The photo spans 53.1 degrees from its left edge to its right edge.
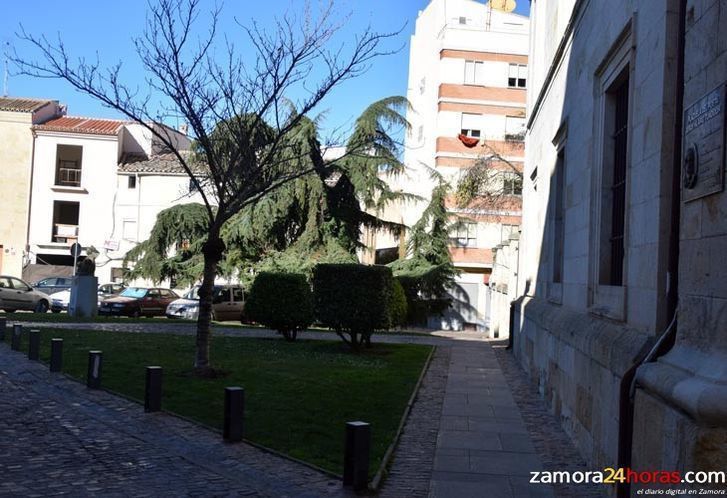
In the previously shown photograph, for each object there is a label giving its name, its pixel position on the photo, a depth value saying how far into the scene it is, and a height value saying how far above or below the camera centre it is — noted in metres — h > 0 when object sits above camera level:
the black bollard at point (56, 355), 11.21 -1.31
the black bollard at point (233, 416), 6.97 -1.31
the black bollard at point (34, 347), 12.48 -1.33
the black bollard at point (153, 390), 8.30 -1.32
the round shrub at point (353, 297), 15.42 -0.27
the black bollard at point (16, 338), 14.04 -1.35
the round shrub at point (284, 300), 18.00 -0.47
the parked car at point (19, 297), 27.14 -1.07
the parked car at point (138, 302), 29.64 -1.16
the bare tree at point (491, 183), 33.12 +5.12
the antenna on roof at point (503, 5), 43.39 +17.32
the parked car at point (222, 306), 29.25 -1.13
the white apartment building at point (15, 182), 40.66 +4.86
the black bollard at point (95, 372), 9.74 -1.34
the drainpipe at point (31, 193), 41.09 +4.31
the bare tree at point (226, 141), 11.15 +2.17
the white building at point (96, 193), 41.72 +4.63
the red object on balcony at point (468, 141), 38.34 +7.87
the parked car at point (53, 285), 33.44 -0.67
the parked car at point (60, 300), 29.81 -1.21
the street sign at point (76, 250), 27.34 +0.81
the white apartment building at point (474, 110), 38.56 +9.79
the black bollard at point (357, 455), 5.54 -1.30
